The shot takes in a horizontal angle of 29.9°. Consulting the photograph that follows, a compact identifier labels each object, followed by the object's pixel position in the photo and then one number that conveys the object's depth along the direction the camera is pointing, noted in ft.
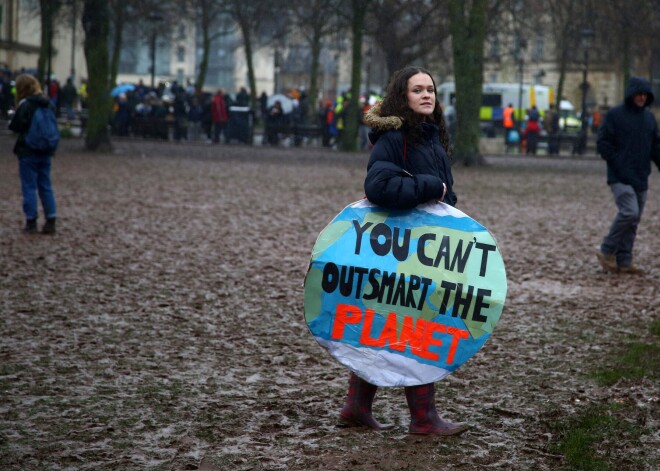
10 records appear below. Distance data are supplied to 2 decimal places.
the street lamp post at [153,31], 142.38
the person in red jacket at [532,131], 141.28
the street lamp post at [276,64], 201.85
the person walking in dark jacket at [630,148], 36.63
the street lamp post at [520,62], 142.86
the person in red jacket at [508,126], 151.84
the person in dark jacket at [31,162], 43.68
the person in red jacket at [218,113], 138.21
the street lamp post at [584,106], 129.12
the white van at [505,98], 206.05
